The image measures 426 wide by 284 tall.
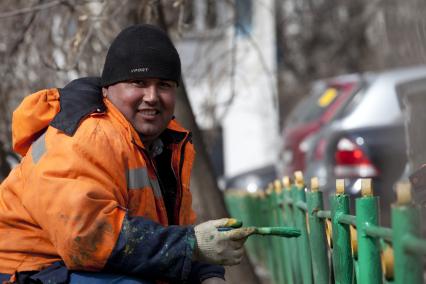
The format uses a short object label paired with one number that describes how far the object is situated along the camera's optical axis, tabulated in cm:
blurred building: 1880
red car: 1922
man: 669
